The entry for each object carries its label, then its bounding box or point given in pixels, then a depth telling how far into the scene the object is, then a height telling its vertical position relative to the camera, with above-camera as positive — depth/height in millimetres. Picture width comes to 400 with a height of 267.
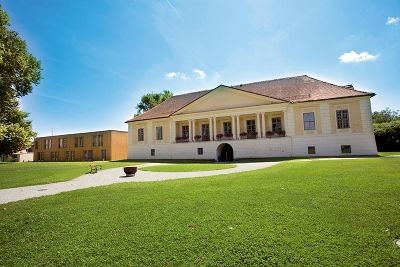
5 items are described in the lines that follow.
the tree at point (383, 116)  63906 +8738
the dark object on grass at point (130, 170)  16203 -980
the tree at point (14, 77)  22625 +8474
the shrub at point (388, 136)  31031 +1569
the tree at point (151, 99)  60875 +13787
